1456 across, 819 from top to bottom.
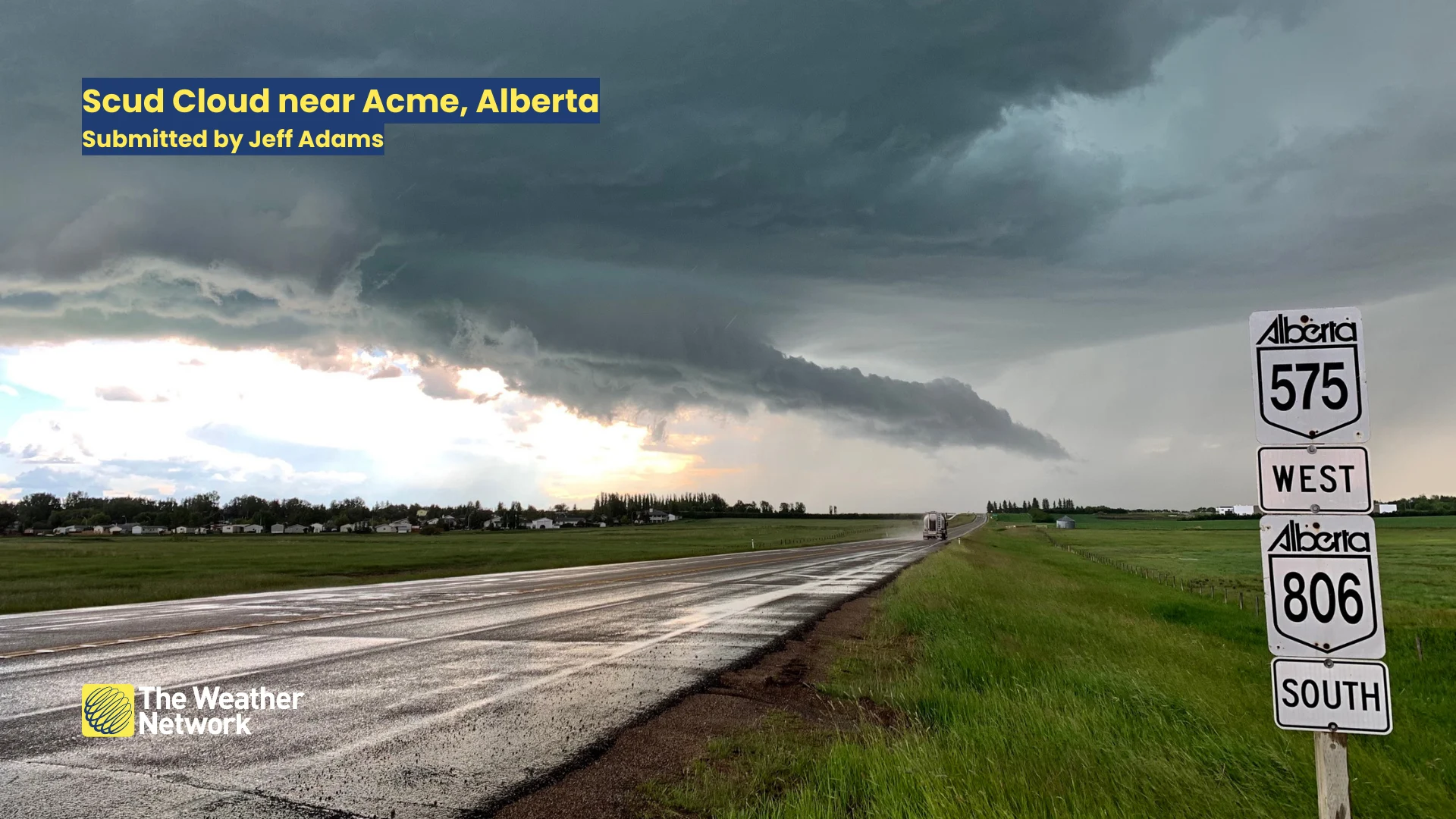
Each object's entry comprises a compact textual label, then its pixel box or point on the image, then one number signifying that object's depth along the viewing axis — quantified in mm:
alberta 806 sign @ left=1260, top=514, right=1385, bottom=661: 3949
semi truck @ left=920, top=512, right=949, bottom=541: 104875
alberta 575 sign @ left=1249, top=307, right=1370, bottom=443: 4090
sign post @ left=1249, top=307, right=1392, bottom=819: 3971
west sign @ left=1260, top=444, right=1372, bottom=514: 4016
